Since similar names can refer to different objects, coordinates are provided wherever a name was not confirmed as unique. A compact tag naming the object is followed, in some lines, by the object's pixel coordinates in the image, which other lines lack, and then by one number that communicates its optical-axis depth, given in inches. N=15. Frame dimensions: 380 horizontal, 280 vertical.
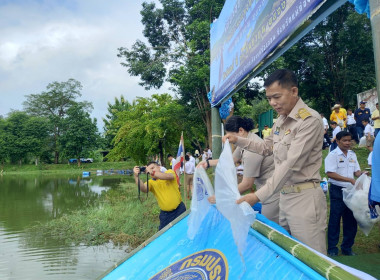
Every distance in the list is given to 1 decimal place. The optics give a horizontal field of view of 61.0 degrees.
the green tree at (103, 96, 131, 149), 1412.3
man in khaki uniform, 70.8
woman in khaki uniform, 98.5
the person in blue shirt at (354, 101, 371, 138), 390.6
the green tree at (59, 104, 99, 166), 1473.9
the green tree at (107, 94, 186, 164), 710.5
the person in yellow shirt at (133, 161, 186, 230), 165.5
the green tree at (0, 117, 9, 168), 1505.9
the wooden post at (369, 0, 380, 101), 52.7
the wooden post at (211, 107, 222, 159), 172.7
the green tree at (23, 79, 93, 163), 1664.6
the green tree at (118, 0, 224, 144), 601.6
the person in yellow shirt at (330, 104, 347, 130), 390.6
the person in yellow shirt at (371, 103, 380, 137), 295.6
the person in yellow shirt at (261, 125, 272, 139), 461.2
